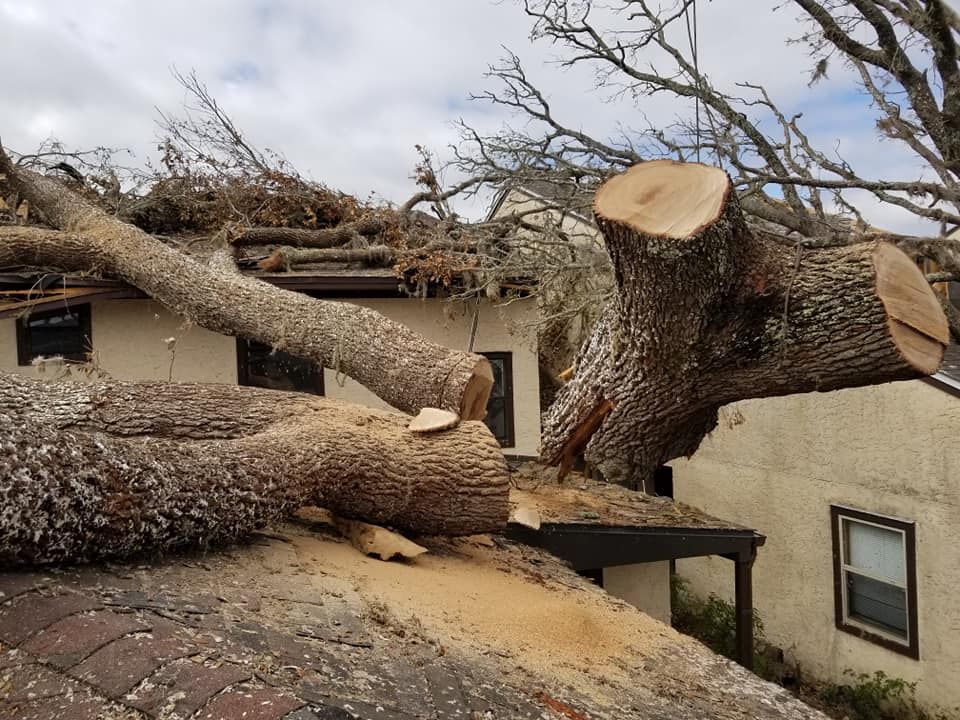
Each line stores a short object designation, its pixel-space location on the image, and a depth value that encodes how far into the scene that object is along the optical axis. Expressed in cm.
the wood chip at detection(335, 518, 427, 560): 396
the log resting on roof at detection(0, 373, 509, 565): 267
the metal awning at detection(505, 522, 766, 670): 555
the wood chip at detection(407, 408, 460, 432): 454
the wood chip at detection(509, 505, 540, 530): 532
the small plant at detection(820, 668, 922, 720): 739
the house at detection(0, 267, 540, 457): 789
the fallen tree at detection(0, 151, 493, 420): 562
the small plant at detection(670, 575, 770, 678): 886
